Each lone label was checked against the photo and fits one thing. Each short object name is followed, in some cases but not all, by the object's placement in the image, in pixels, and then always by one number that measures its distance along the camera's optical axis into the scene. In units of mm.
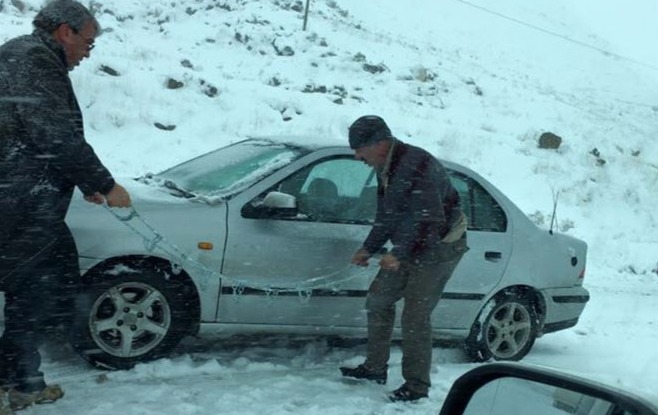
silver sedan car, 4629
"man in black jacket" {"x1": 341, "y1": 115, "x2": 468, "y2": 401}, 4633
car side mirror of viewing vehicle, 1974
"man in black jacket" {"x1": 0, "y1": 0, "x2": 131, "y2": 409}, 3693
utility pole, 24656
